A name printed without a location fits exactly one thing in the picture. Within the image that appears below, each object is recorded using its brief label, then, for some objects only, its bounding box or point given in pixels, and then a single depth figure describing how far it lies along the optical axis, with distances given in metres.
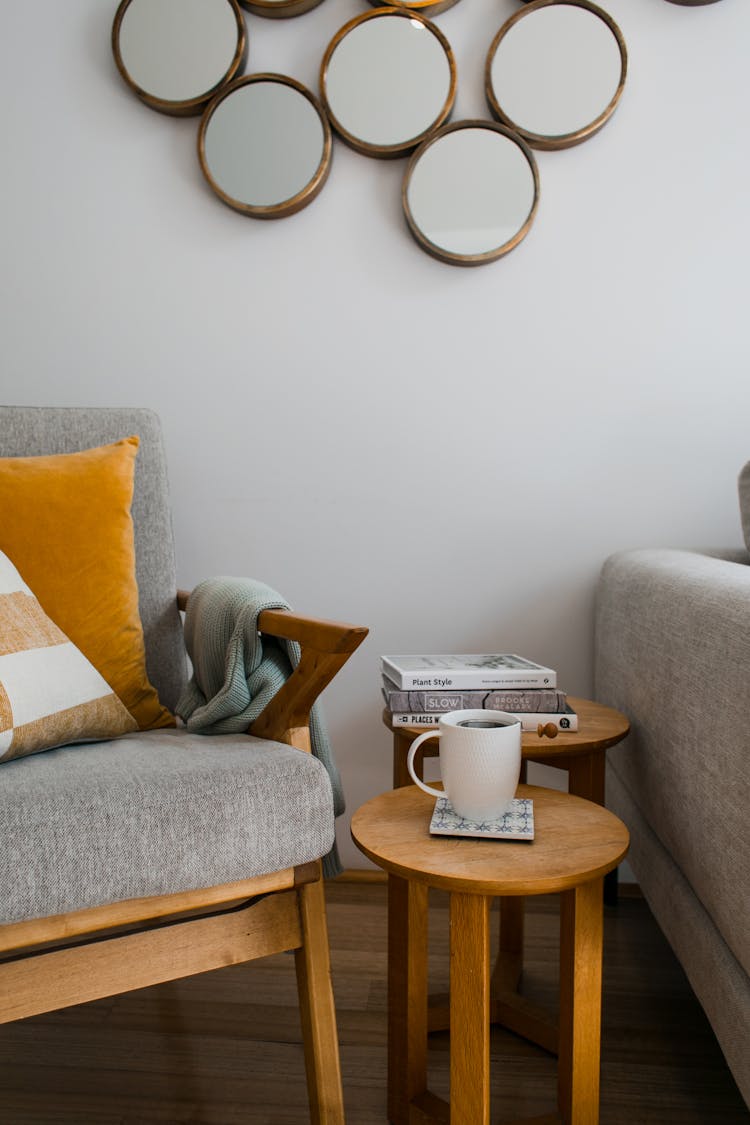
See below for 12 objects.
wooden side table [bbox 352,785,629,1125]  0.73
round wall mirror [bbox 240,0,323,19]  1.48
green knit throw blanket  1.03
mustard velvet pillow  1.14
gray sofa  0.79
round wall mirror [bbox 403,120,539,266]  1.49
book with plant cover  1.11
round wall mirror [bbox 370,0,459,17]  1.47
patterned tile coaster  0.81
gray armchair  0.76
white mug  0.81
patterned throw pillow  0.92
